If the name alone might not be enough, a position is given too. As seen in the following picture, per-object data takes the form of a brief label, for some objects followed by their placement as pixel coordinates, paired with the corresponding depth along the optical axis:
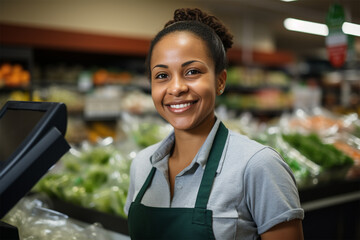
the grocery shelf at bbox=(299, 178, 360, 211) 2.53
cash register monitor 0.94
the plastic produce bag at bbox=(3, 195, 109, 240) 1.54
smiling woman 1.16
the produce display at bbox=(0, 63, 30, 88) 5.09
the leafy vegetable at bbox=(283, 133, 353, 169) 2.78
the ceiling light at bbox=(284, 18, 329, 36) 9.01
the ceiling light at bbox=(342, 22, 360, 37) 4.42
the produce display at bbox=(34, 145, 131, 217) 2.14
